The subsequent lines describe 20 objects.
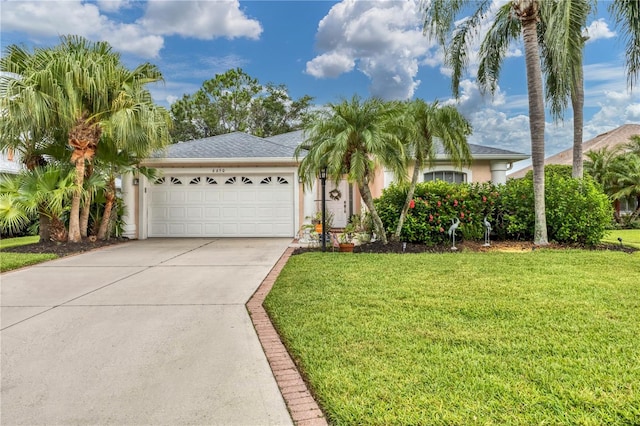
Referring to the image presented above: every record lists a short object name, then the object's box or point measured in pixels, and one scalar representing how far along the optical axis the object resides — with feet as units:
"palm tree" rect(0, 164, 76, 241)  31.14
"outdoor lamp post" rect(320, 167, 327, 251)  29.89
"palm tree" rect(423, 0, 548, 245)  30.78
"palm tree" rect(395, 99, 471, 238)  28.86
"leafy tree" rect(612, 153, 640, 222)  60.39
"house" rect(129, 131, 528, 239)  42.04
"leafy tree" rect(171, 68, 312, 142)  100.94
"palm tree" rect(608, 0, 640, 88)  25.20
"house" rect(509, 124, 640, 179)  94.79
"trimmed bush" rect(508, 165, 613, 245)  31.73
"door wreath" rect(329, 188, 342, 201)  47.06
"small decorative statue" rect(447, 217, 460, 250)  30.91
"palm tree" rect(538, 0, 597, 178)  25.39
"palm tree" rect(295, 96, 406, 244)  27.53
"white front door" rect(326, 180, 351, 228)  47.32
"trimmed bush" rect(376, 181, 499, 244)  32.83
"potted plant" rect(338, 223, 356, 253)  30.83
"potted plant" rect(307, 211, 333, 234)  37.45
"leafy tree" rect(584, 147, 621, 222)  63.71
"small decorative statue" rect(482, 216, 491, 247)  32.02
